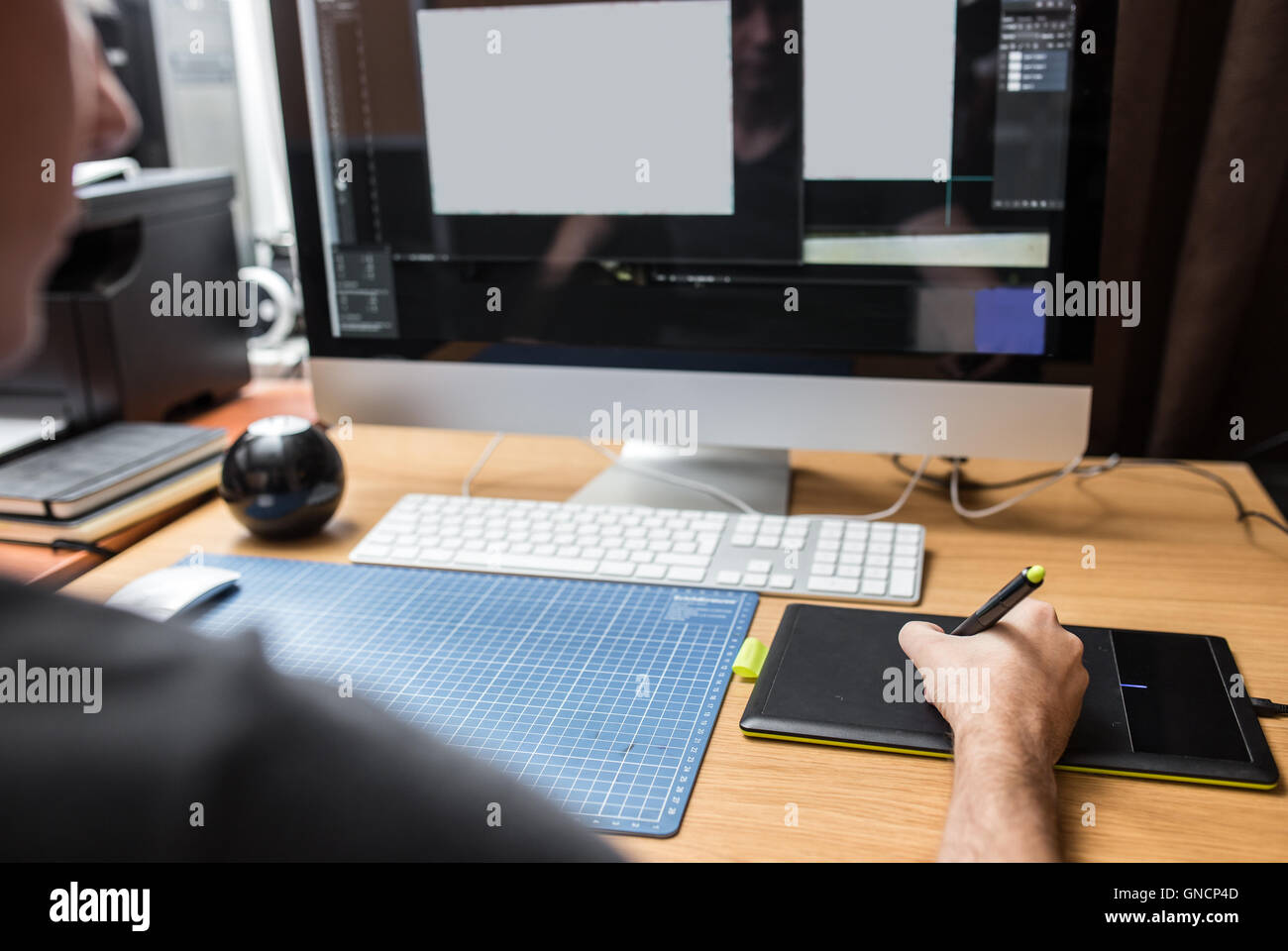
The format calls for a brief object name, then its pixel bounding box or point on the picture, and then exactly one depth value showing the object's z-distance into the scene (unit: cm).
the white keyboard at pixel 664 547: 90
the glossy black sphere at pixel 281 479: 98
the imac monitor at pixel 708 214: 91
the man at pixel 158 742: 36
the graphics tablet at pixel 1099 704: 66
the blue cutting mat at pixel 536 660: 66
